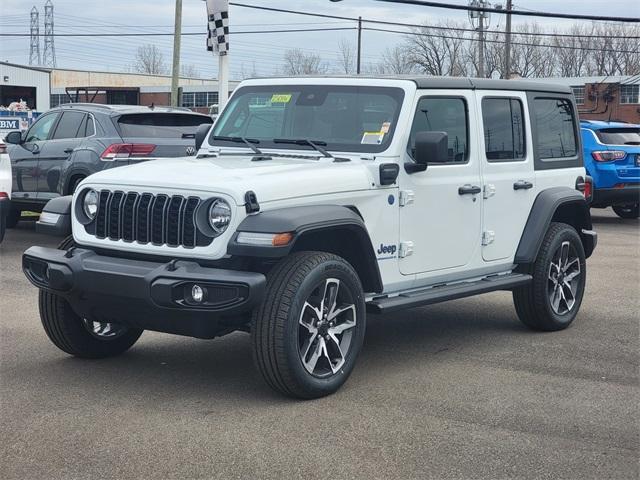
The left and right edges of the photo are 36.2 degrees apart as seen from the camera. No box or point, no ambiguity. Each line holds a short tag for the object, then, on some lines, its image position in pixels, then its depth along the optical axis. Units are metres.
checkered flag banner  15.45
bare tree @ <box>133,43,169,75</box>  109.12
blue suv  16.50
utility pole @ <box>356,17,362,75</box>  59.39
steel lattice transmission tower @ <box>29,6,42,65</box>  97.94
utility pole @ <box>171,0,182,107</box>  26.36
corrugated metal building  49.41
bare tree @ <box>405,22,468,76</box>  61.53
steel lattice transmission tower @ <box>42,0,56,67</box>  93.25
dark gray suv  12.42
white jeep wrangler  5.44
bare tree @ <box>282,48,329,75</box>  68.81
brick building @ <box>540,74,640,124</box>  52.42
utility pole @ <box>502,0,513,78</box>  41.06
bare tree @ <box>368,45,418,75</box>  62.00
